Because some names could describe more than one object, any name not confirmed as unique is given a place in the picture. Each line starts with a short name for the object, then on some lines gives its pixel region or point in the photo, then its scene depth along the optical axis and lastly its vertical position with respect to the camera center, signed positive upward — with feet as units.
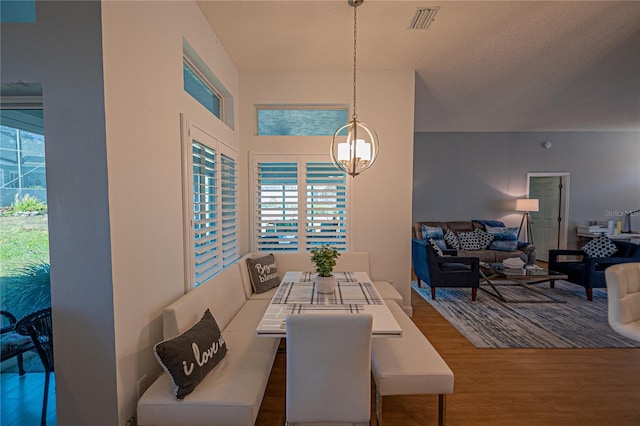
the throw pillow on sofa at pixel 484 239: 18.86 -2.48
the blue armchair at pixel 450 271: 13.38 -3.30
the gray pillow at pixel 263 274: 10.16 -2.66
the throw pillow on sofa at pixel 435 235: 18.33 -2.17
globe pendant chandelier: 7.60 +1.32
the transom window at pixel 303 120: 12.04 +3.40
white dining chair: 4.64 -2.82
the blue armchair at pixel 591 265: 13.30 -3.09
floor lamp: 20.09 -0.25
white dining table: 5.42 -2.37
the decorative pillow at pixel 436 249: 13.75 -2.31
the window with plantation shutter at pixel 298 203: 11.94 -0.11
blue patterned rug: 9.70 -4.71
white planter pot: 7.23 -2.11
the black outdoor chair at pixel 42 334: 4.72 -2.26
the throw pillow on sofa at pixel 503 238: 18.30 -2.39
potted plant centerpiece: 7.24 -1.76
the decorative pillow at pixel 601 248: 14.52 -2.37
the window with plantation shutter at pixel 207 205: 7.13 -0.15
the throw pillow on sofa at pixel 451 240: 18.62 -2.53
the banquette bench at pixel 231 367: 4.77 -3.31
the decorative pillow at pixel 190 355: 4.75 -2.75
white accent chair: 6.31 -2.13
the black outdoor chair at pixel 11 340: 4.77 -2.40
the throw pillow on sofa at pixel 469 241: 18.76 -2.61
